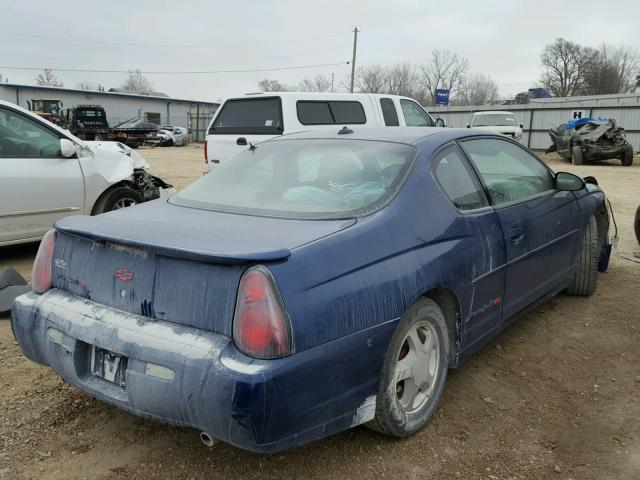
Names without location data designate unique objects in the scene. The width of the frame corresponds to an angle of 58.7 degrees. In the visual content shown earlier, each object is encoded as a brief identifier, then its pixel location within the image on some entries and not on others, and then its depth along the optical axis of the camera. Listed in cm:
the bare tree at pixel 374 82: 7512
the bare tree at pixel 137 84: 8725
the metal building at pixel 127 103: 4572
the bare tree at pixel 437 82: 7844
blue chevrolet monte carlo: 205
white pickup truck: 906
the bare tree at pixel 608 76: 6234
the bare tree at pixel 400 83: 7562
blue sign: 2688
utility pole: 4672
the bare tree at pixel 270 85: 7312
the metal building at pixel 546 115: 2552
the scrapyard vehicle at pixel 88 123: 3219
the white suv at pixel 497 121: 1995
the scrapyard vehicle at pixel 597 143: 1938
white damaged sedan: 556
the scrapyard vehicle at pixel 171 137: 3541
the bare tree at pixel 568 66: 6431
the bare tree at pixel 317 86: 7369
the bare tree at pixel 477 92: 7856
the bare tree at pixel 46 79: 8006
